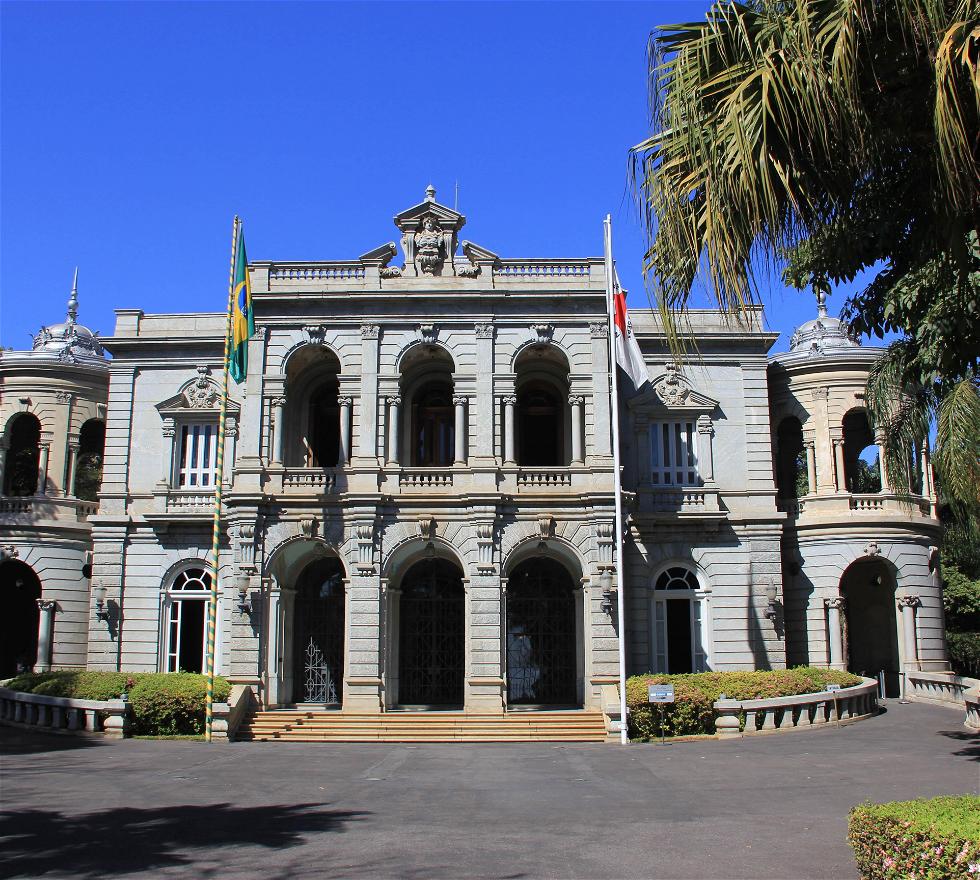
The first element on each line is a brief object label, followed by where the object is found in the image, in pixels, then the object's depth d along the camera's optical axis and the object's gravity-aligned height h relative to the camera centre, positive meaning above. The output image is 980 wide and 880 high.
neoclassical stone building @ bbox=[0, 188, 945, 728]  27.88 +3.36
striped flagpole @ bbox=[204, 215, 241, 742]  24.34 +0.35
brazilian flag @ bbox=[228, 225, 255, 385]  26.41 +7.89
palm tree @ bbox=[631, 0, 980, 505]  7.02 +3.67
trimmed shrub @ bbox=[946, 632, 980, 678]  37.78 -1.44
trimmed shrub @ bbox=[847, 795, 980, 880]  7.45 -1.77
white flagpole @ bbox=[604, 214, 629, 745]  23.97 +2.67
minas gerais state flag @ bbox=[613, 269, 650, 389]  24.91 +6.62
